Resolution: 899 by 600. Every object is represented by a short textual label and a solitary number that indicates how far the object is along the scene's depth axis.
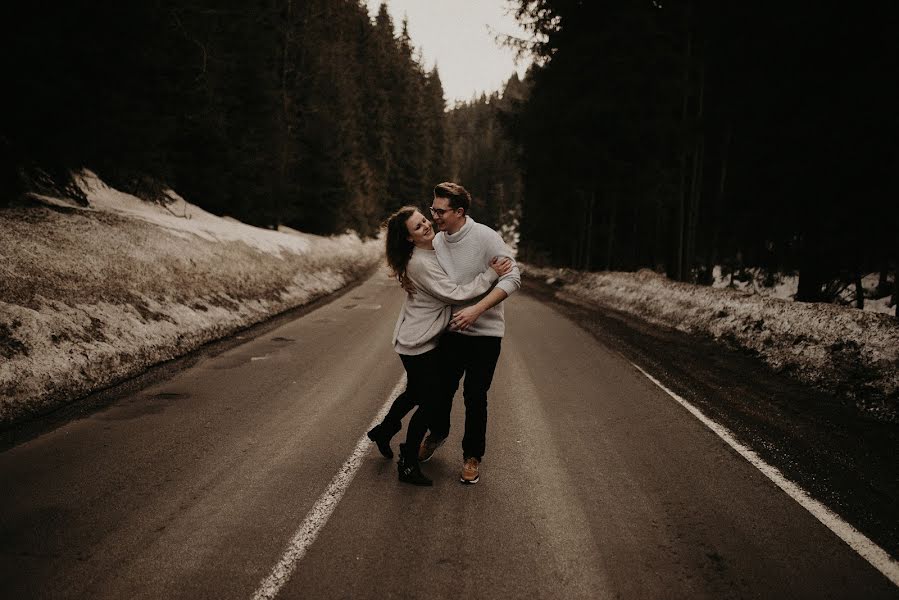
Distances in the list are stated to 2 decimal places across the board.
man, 3.47
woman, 3.46
